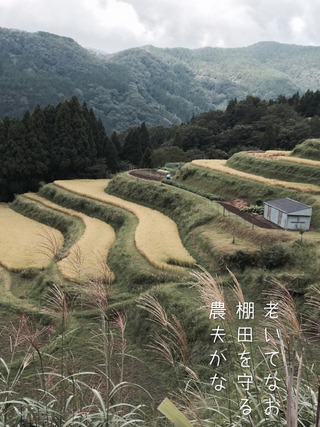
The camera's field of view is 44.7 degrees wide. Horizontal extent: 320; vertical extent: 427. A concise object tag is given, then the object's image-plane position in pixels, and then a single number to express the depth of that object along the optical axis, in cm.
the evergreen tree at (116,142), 6284
